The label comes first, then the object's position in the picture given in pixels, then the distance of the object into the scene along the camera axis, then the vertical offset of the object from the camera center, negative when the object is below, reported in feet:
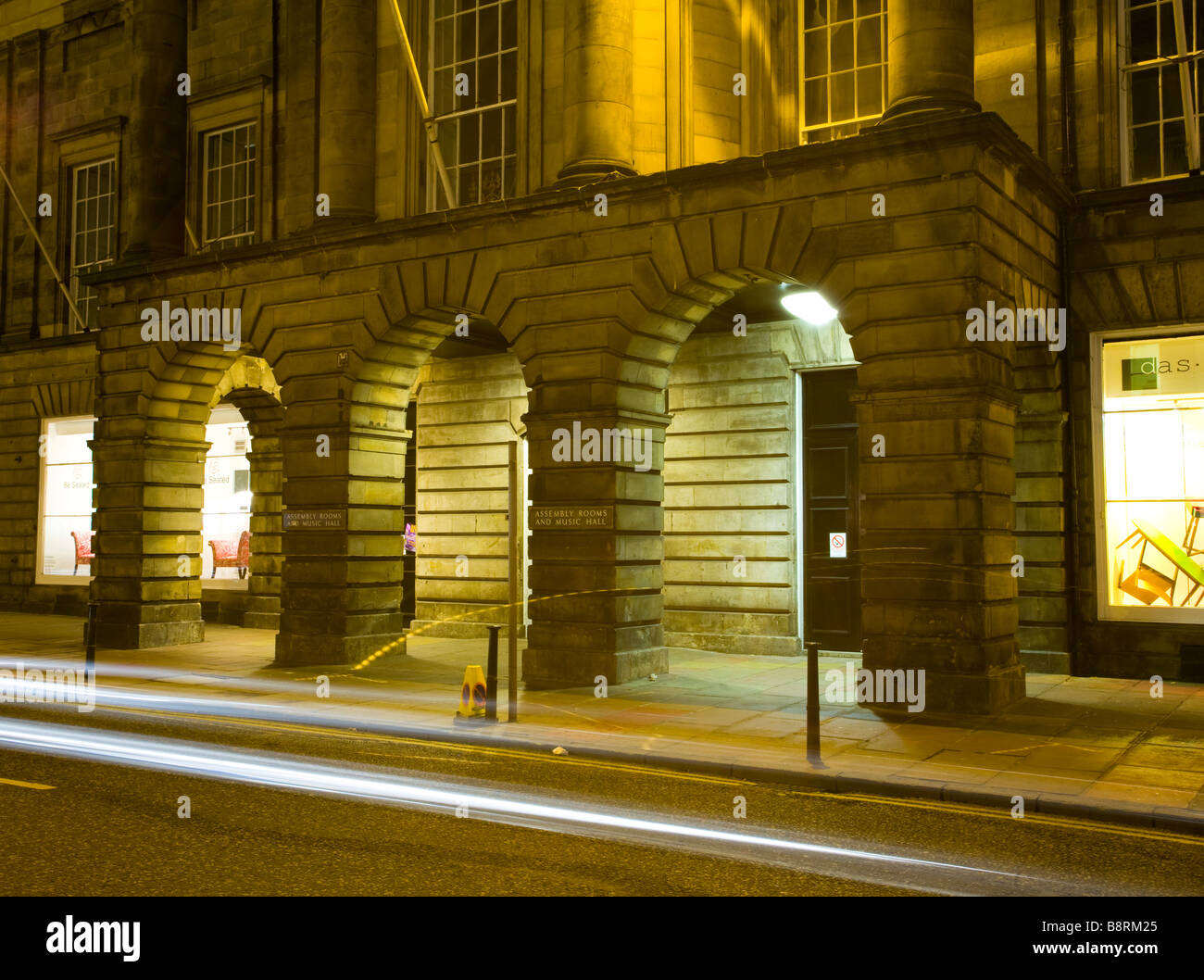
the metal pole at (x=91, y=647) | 48.73 -4.49
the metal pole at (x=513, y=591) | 35.73 -1.48
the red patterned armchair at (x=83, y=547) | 85.15 +0.09
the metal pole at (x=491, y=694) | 37.52 -5.12
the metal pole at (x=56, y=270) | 80.77 +21.34
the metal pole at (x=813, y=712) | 30.76 -4.74
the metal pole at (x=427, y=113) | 56.65 +23.26
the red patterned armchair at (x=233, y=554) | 76.77 -0.41
